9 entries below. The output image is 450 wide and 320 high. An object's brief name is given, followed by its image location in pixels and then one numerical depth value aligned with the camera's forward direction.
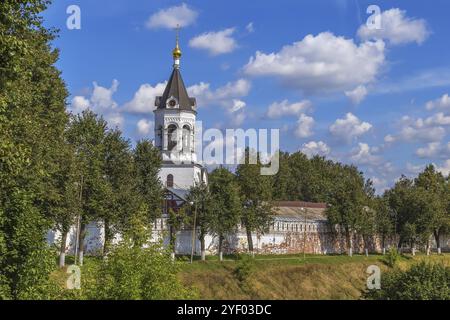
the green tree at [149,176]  59.84
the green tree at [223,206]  65.62
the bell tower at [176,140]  80.44
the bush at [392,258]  78.19
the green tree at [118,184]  53.06
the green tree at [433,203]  87.50
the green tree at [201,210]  65.38
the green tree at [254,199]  72.06
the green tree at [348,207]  83.88
